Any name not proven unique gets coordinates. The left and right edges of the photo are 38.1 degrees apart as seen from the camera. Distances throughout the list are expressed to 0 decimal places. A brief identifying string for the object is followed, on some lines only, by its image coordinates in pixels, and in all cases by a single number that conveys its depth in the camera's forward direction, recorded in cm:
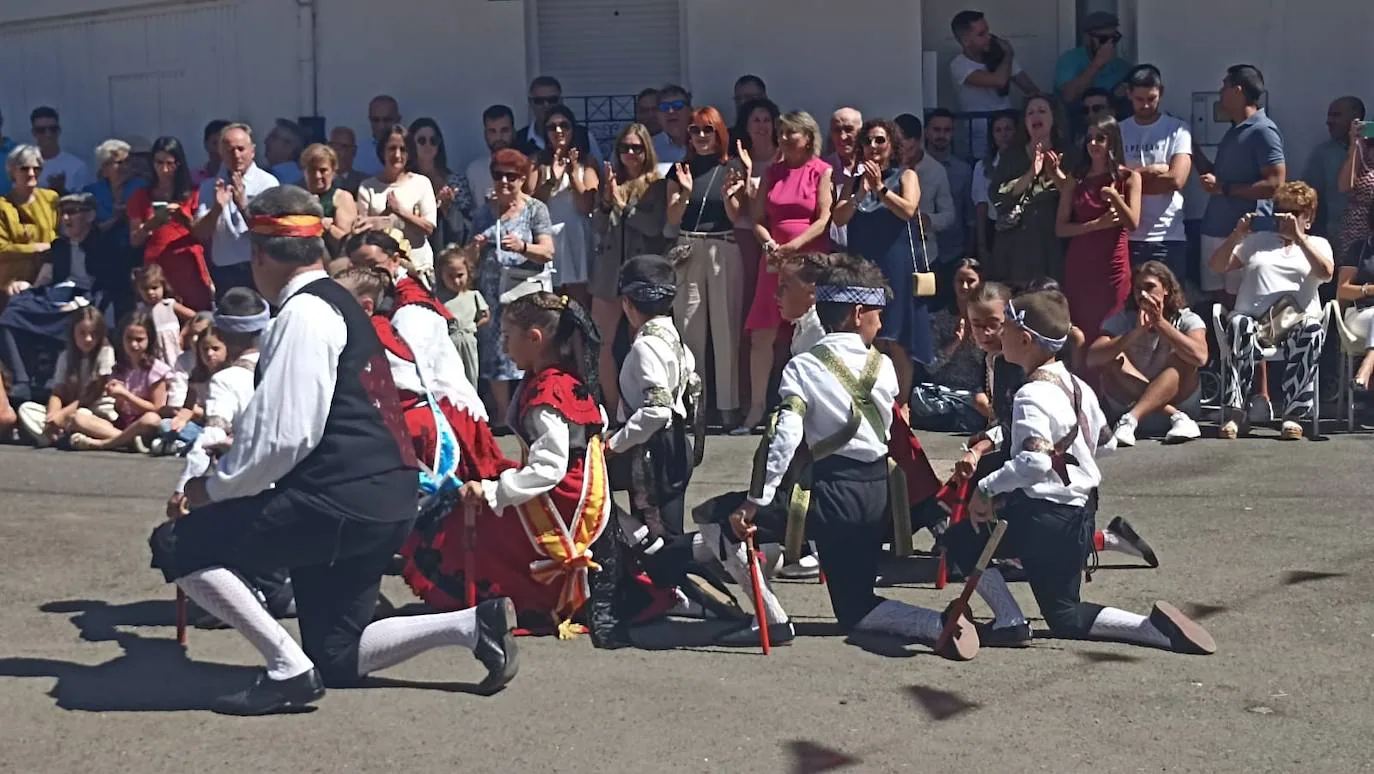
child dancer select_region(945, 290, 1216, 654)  672
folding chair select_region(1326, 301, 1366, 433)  1122
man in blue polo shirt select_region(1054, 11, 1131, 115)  1227
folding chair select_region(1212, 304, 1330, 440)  1104
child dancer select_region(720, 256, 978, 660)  692
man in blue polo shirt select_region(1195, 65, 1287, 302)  1145
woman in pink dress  1110
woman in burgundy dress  1112
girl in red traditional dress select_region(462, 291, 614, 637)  707
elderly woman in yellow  1259
